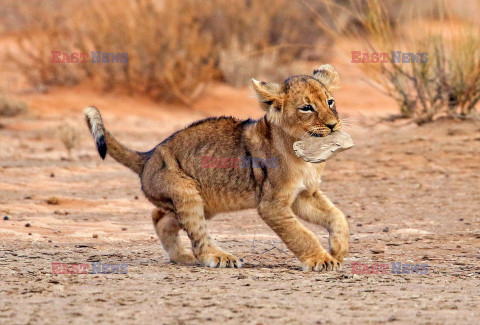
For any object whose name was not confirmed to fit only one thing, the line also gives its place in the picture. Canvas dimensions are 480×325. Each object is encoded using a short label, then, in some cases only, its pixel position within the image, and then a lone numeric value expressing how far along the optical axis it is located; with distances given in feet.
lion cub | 38.32
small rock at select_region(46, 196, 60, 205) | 61.16
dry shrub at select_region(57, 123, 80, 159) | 83.15
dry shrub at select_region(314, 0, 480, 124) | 77.15
